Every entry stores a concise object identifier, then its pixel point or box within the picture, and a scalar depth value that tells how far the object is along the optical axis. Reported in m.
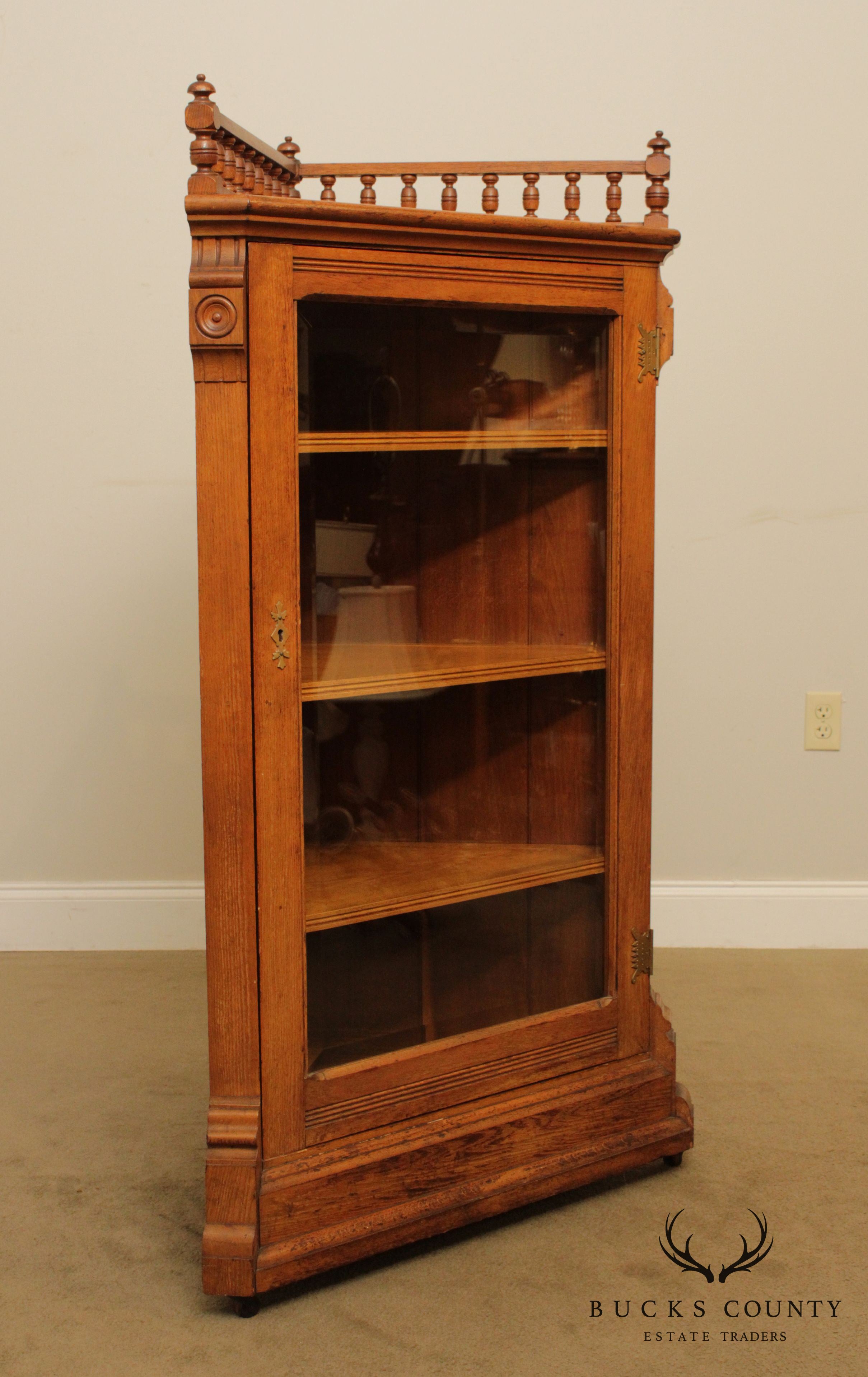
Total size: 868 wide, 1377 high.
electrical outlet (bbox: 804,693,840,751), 2.36
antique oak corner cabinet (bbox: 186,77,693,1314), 1.26
